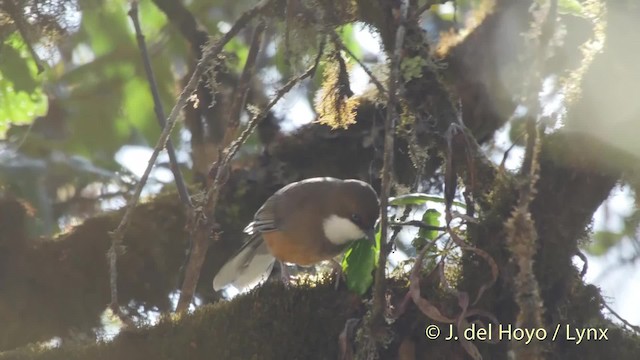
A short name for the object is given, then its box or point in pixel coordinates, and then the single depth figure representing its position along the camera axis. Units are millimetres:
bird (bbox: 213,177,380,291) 10630
